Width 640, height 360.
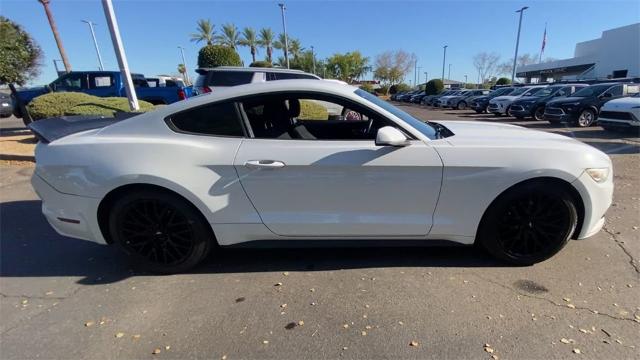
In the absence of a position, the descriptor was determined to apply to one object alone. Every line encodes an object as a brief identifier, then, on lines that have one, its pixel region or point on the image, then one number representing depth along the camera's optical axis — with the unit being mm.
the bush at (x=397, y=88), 63938
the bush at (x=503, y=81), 53762
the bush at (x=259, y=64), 26202
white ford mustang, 2613
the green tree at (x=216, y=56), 18719
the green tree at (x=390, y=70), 77750
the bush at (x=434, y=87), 40406
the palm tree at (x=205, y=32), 48875
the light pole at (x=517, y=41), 34150
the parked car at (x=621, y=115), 8836
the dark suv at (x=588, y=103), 11273
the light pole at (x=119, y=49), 7443
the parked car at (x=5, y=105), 18177
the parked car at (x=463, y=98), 24078
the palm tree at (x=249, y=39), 50125
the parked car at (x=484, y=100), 19659
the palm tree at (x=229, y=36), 48656
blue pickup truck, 12758
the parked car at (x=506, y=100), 15961
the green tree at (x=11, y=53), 10805
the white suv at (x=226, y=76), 8953
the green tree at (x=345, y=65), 78062
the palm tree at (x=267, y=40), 51844
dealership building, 41344
